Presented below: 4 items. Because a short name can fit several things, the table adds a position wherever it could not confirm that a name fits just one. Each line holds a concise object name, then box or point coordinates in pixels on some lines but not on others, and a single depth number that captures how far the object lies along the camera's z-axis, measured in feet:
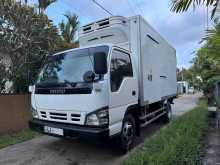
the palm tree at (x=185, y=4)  7.20
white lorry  10.05
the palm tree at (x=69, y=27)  37.43
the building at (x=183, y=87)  102.68
